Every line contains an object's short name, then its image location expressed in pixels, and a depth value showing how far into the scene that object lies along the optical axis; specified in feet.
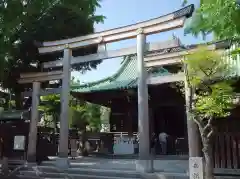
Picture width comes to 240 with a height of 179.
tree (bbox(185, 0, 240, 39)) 14.90
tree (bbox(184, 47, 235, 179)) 17.86
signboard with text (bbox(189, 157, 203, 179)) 18.66
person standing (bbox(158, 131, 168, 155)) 37.15
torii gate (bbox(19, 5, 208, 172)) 23.27
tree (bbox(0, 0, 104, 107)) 28.25
